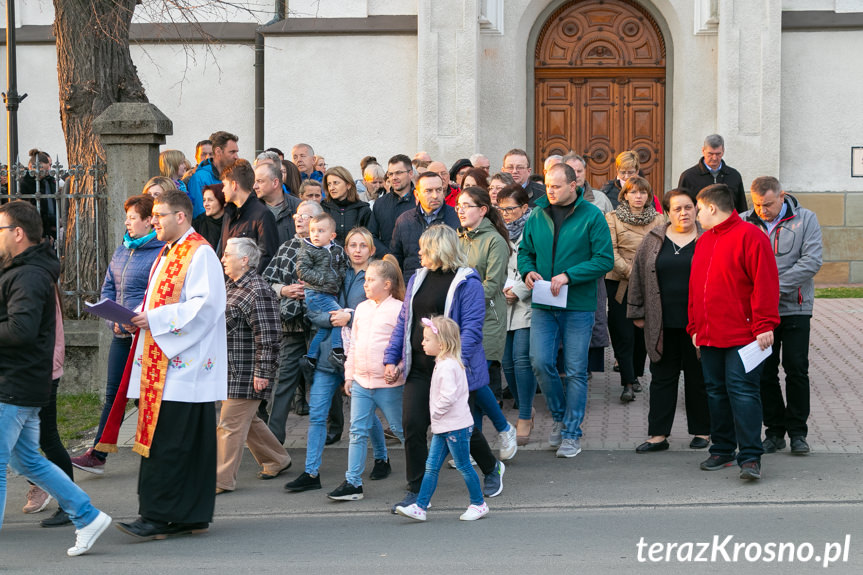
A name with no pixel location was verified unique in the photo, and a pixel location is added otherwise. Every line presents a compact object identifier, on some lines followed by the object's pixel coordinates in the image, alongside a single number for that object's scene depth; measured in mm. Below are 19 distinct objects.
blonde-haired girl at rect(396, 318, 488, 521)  13102
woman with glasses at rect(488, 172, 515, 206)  18547
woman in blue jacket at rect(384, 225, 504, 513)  13727
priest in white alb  12328
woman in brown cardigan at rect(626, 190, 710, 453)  16203
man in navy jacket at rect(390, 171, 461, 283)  17750
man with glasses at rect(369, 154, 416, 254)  20250
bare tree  21578
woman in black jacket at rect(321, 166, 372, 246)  19578
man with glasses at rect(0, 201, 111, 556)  11812
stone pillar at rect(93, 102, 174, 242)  20047
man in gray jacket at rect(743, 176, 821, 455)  15703
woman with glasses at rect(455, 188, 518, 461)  16109
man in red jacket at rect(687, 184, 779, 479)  14391
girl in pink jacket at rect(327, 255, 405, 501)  14086
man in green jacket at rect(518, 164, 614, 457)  16031
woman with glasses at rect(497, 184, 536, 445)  16828
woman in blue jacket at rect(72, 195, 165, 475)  15680
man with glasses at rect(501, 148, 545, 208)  20453
